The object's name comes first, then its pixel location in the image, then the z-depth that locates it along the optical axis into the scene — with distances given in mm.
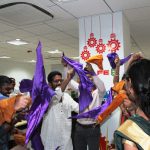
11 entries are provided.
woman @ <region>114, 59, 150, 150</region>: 666
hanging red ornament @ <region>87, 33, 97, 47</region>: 2566
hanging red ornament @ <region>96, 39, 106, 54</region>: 2516
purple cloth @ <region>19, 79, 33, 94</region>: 1441
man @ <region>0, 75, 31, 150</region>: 1079
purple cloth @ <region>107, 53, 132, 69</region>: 1751
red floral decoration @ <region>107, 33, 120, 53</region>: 2449
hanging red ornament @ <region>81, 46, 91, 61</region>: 2577
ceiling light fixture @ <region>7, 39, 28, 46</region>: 4000
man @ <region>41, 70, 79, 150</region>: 1484
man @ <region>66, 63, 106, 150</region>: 1975
